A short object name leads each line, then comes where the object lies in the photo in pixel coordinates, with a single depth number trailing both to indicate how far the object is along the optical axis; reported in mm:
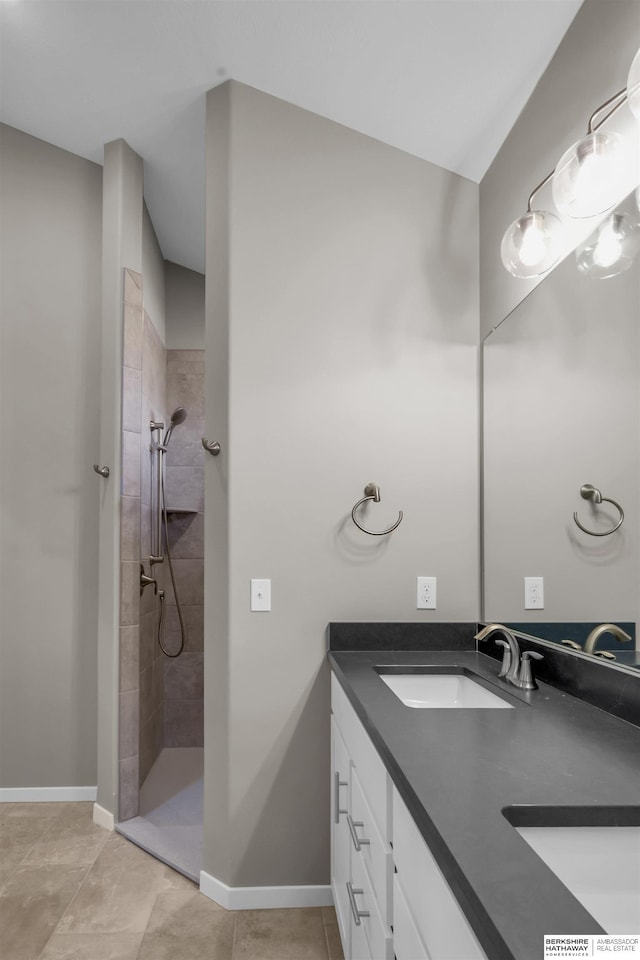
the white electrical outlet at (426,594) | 2383
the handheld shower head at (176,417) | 3641
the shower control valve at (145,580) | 3162
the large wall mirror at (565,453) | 1453
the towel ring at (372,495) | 2324
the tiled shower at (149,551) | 2986
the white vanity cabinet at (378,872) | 926
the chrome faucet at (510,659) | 1821
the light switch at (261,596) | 2311
